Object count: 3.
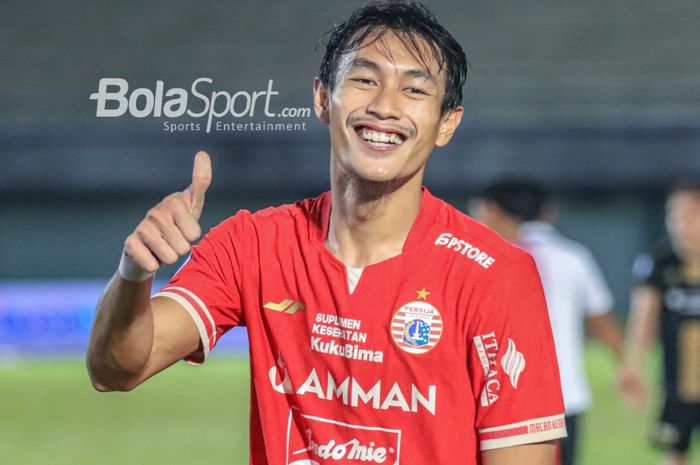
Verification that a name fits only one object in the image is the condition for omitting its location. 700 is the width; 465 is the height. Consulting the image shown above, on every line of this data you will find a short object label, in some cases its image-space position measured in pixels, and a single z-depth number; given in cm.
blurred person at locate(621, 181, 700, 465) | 1603
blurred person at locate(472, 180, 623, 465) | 1360
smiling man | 595
